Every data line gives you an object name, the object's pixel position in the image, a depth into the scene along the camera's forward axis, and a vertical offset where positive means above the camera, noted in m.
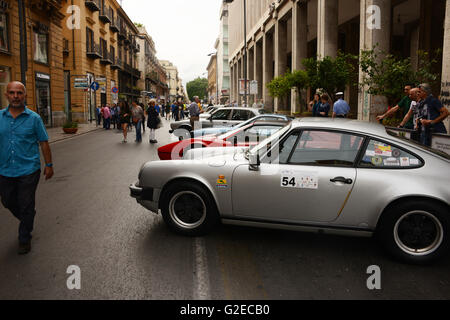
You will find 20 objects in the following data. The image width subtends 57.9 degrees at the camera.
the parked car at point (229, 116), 14.80 +0.22
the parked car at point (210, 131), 10.90 -0.25
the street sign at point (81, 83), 25.48 +2.44
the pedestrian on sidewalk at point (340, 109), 14.56 +0.46
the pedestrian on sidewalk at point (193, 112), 18.47 +0.46
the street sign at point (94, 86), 27.98 +2.53
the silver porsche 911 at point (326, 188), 4.11 -0.70
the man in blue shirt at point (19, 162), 4.43 -0.43
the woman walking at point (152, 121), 16.80 +0.04
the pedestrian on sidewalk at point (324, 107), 15.66 +0.57
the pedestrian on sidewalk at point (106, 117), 28.25 +0.35
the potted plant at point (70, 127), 21.81 -0.27
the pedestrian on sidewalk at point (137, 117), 16.84 +0.21
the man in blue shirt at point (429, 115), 8.26 +0.14
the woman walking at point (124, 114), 17.35 +0.35
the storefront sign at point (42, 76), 23.77 +2.75
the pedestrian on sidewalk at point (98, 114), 31.78 +0.66
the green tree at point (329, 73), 18.38 +2.22
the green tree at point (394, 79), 12.21 +1.32
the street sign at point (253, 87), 31.76 +2.73
